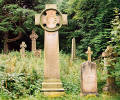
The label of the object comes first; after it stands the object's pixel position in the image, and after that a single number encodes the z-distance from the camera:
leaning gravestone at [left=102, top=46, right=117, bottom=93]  6.51
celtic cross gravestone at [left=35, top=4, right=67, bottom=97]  6.30
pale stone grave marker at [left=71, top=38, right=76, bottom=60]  13.38
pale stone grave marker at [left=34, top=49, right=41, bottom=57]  14.14
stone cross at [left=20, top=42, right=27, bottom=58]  14.97
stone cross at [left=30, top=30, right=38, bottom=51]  17.02
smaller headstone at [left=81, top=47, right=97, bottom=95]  6.23
